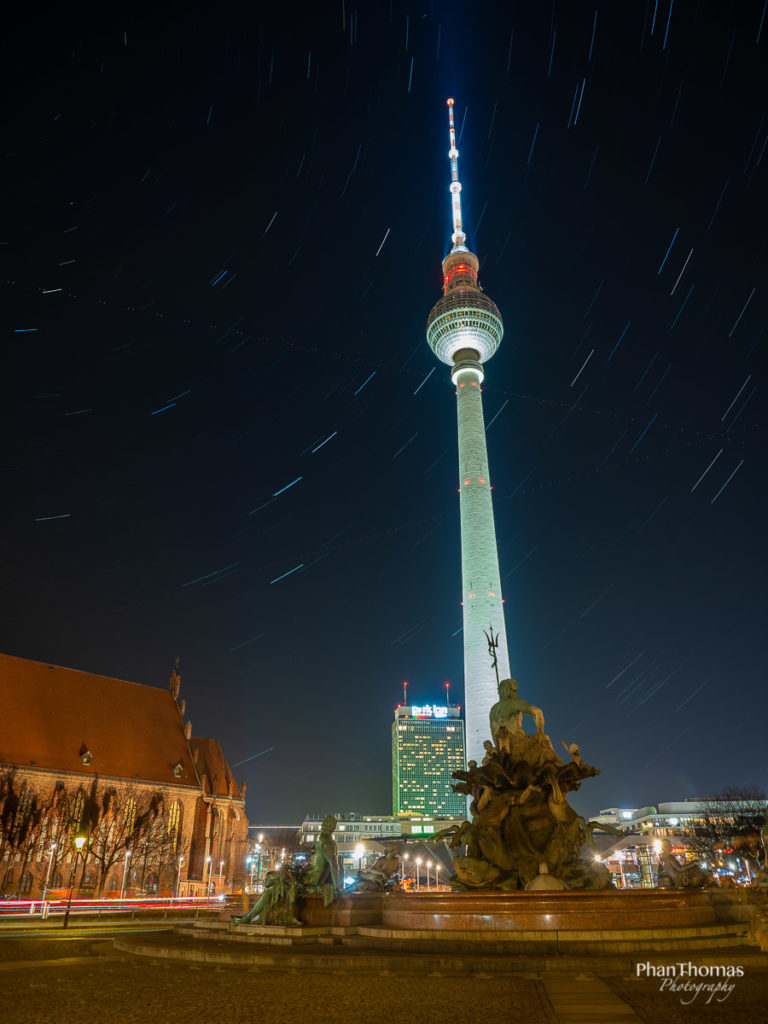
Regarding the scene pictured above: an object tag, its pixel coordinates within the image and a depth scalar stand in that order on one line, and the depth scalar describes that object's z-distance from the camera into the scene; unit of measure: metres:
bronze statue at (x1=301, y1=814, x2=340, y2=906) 15.65
